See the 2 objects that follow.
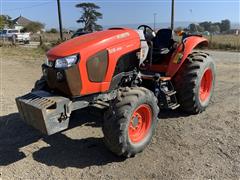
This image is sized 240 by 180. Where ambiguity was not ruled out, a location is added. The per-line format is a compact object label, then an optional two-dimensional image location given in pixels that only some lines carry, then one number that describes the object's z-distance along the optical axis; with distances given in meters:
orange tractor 2.42
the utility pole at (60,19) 13.98
